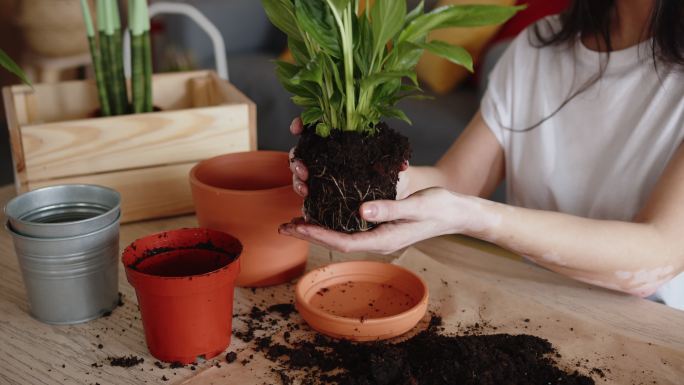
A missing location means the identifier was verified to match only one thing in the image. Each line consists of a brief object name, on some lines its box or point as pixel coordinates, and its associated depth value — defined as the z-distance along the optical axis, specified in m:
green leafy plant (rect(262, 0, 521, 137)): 0.82
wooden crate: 1.18
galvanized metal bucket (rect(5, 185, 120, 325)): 0.88
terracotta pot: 1.00
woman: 0.97
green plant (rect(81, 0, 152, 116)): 1.27
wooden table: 0.83
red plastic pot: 0.81
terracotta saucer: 0.88
